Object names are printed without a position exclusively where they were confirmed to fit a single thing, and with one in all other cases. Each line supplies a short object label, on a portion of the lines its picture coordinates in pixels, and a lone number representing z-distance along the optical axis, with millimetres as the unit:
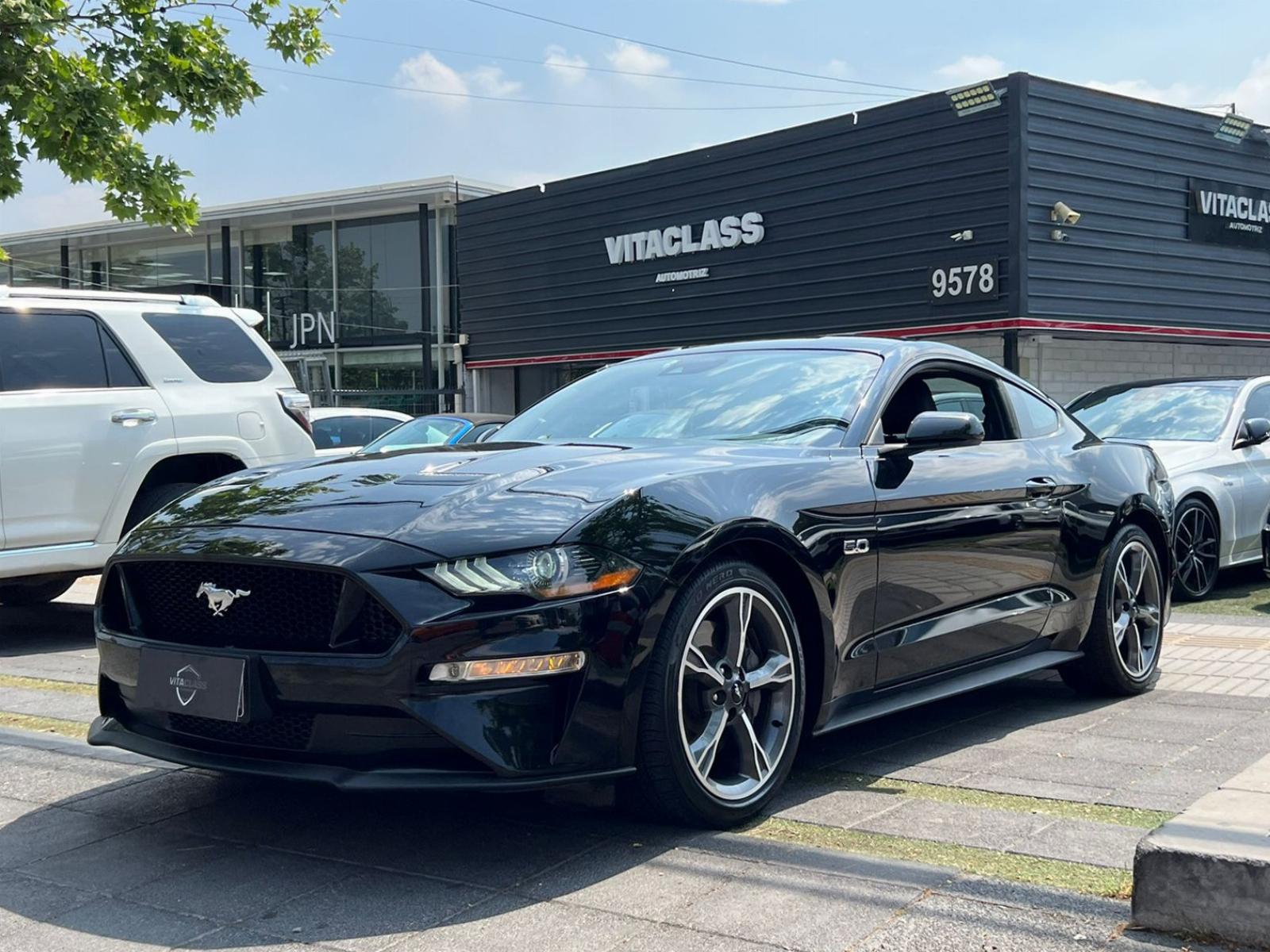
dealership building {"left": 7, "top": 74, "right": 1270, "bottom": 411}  17016
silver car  8711
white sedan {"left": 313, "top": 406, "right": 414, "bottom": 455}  13820
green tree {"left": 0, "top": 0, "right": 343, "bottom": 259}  10031
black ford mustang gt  3270
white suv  7301
